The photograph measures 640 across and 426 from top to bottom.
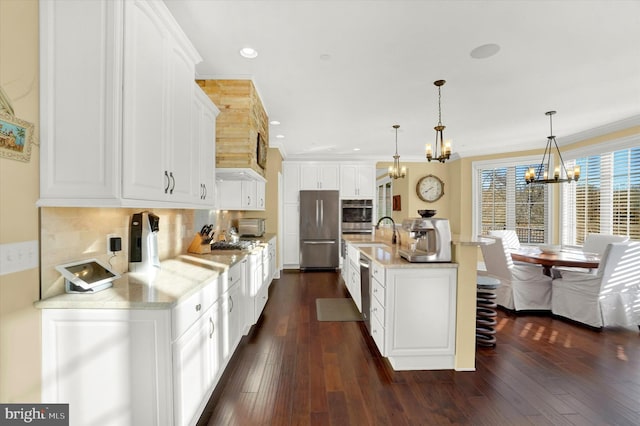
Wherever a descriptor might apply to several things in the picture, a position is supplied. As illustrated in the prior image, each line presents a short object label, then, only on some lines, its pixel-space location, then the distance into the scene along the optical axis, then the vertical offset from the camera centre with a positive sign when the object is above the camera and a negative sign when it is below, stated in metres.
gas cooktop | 3.13 -0.39
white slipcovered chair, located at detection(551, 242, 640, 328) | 3.04 -0.89
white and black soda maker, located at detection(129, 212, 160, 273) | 1.91 -0.23
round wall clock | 6.78 +0.61
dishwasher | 2.83 -0.82
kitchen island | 2.28 -0.81
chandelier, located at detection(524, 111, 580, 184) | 3.85 +0.80
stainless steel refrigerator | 6.13 -0.40
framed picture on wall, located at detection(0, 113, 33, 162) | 1.12 +0.32
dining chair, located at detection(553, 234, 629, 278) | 3.62 -0.46
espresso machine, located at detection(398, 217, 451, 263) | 2.30 -0.24
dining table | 3.15 -0.57
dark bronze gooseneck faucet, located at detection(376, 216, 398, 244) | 3.66 -0.33
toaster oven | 4.36 -0.24
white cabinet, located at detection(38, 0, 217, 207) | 1.27 +0.51
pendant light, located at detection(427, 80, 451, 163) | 2.93 +0.74
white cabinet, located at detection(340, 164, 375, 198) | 6.41 +0.72
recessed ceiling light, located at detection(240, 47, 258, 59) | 2.34 +1.40
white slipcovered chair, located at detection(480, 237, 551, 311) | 3.56 -0.94
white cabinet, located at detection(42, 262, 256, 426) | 1.26 -0.71
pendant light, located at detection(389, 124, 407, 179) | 4.63 +0.70
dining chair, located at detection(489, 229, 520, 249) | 4.48 -0.40
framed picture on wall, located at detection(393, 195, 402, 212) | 7.24 +0.23
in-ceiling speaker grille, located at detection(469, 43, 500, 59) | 2.28 +1.39
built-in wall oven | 6.26 -0.13
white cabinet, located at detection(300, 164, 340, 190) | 6.39 +0.85
